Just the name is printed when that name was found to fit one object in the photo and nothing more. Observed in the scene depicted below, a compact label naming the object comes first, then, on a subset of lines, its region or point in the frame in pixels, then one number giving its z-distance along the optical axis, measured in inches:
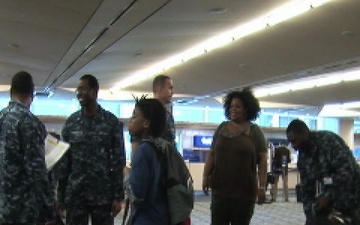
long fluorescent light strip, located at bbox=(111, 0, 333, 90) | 272.1
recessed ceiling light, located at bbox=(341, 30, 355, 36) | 304.2
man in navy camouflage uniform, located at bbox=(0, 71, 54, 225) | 123.7
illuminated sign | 703.7
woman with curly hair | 155.2
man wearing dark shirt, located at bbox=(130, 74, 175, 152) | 154.5
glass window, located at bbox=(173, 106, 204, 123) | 796.6
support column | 888.3
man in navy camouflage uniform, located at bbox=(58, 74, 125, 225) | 138.9
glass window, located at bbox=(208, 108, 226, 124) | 812.6
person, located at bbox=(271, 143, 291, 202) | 540.0
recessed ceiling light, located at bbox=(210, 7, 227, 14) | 275.9
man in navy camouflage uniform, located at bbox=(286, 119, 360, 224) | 145.1
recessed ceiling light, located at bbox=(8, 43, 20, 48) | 368.3
